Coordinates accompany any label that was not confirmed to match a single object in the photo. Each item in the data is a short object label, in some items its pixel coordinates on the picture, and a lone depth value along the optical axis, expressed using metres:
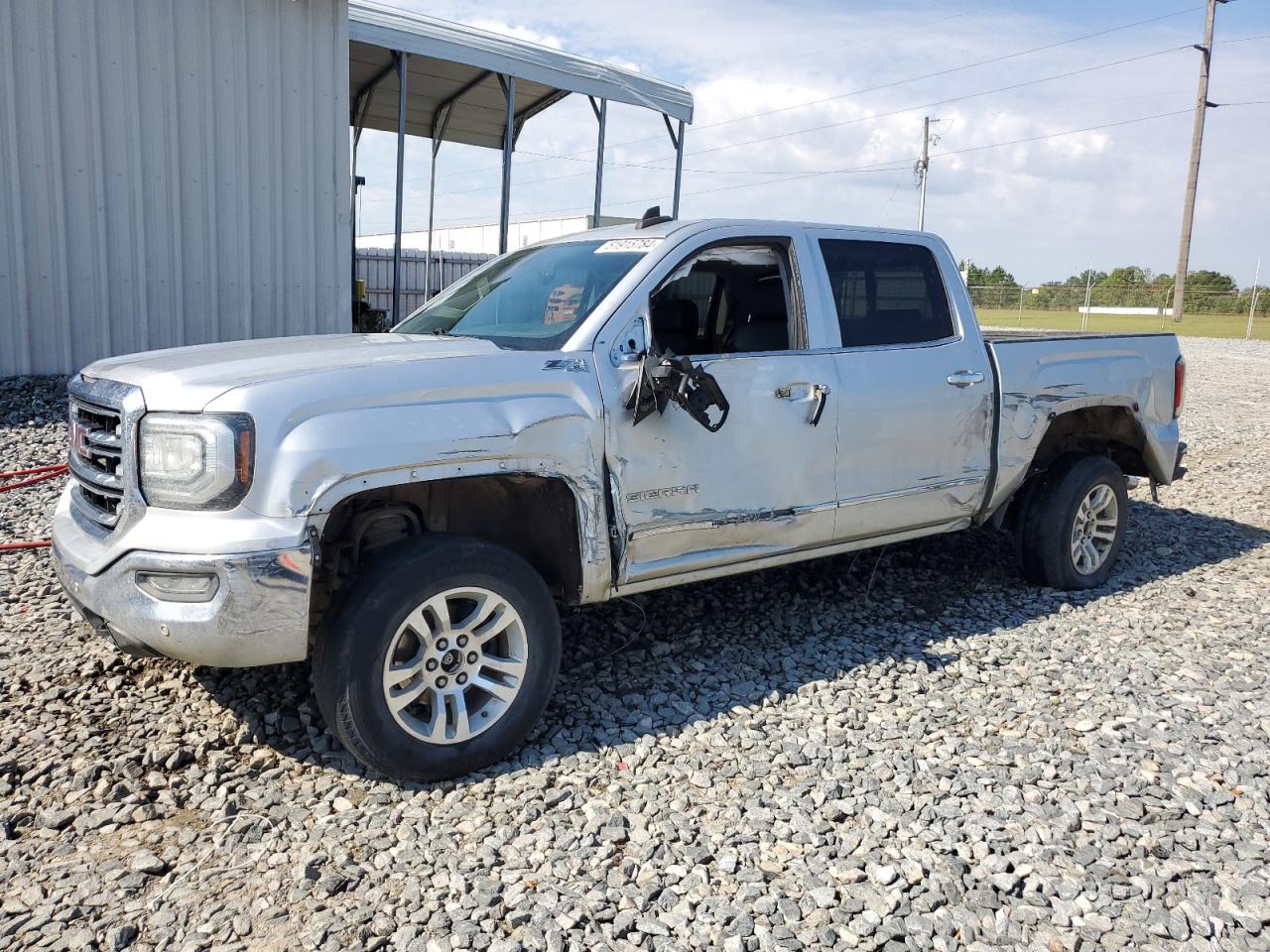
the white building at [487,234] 20.70
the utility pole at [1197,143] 37.66
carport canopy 11.73
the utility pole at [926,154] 44.71
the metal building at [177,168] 9.44
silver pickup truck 3.08
